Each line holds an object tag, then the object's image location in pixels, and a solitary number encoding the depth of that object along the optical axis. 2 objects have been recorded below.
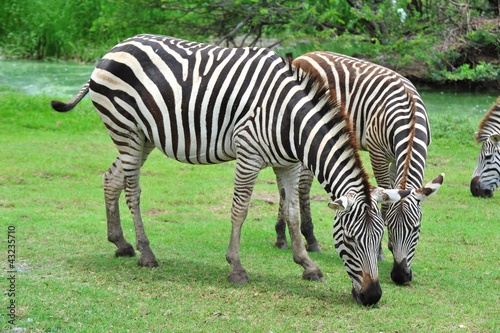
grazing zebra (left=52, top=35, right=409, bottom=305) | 12.42
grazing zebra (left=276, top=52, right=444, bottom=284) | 13.63
